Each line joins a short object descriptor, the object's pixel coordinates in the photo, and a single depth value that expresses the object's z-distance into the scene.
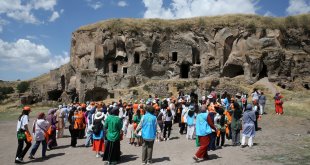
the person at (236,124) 8.44
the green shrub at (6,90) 51.17
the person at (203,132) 6.94
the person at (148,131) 6.79
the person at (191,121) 9.97
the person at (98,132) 7.71
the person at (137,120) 9.48
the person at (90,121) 9.43
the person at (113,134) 7.00
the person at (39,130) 7.92
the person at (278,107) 14.54
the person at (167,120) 10.17
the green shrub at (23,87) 54.28
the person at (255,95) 14.29
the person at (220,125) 8.44
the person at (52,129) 9.34
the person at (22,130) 7.59
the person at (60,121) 11.20
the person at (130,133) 9.67
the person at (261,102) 14.29
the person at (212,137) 7.85
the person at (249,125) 8.17
